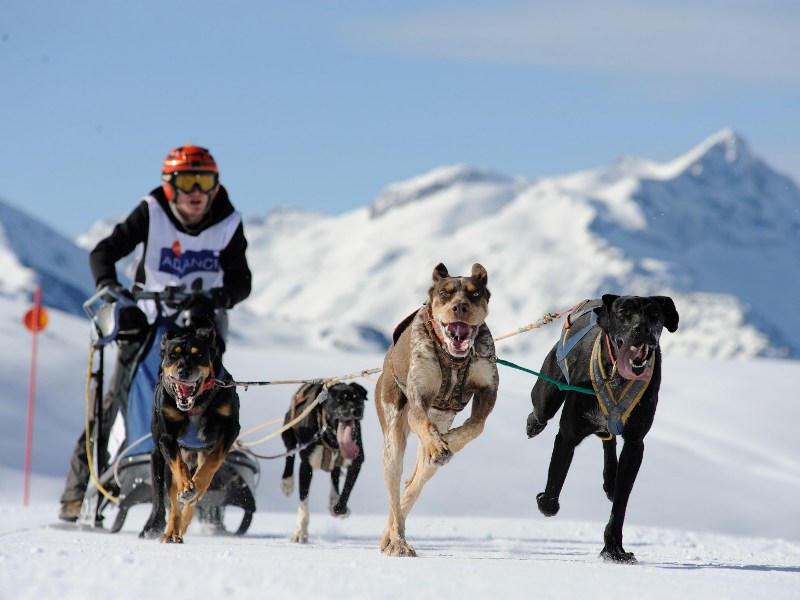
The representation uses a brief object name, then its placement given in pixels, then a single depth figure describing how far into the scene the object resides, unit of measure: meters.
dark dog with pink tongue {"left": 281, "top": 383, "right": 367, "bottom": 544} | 16.37
